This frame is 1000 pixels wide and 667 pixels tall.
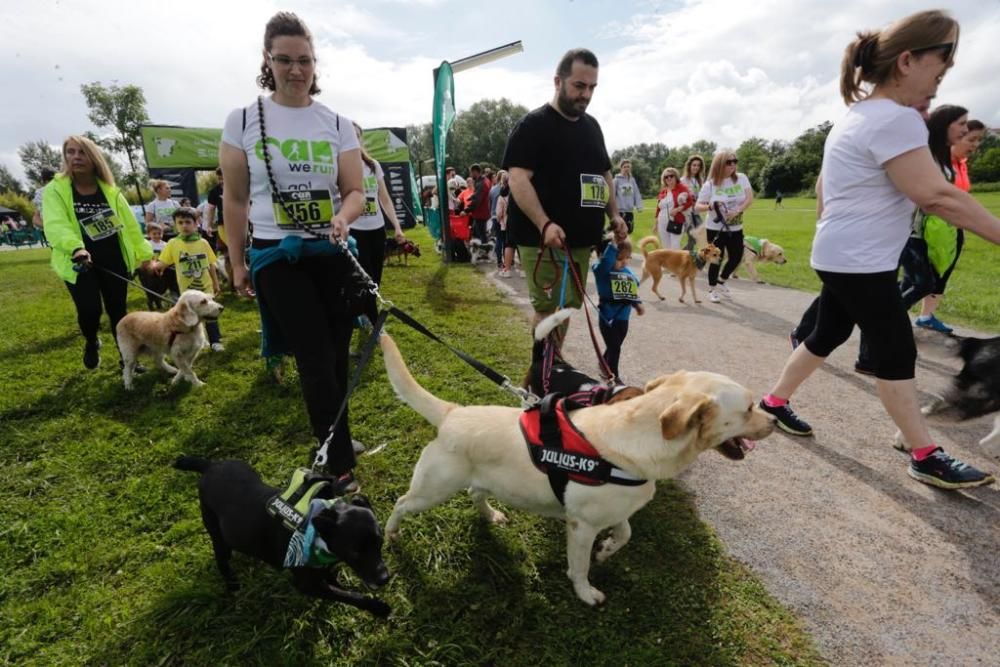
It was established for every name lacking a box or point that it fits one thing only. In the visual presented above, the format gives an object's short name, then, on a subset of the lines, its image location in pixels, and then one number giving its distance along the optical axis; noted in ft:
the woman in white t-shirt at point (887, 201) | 7.44
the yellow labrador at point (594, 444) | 6.58
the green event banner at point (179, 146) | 57.41
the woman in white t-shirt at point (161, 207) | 29.35
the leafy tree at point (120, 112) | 113.60
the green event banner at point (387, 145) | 64.49
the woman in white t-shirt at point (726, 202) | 23.87
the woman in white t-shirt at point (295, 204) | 7.97
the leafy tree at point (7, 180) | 230.27
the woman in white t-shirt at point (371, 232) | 15.51
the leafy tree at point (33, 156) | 216.74
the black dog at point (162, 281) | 22.52
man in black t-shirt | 10.02
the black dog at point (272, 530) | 6.01
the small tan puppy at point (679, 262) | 25.58
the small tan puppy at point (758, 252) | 31.55
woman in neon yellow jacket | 14.05
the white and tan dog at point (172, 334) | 15.15
